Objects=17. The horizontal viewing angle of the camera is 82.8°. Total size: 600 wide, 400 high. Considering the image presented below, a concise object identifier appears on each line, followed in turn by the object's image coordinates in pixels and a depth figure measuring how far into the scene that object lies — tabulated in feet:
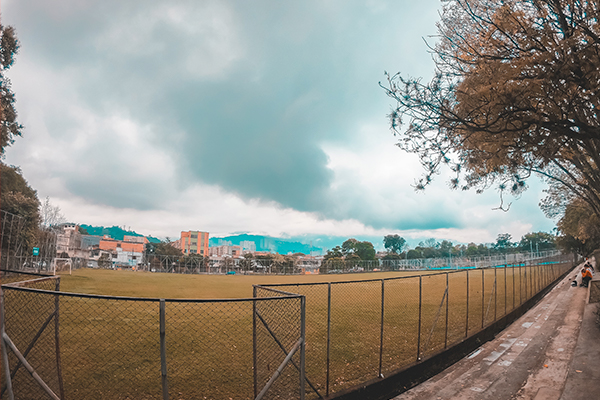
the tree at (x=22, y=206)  86.48
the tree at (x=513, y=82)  17.15
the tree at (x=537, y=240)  435.94
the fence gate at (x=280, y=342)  15.64
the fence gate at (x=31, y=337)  13.58
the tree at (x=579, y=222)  82.74
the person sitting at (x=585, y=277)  70.50
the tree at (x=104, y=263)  207.21
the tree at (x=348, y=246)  394.52
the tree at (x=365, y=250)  407.64
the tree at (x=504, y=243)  468.34
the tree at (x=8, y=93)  67.82
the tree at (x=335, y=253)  364.15
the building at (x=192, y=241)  497.87
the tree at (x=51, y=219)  138.82
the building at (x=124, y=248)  271.69
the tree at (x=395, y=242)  539.70
